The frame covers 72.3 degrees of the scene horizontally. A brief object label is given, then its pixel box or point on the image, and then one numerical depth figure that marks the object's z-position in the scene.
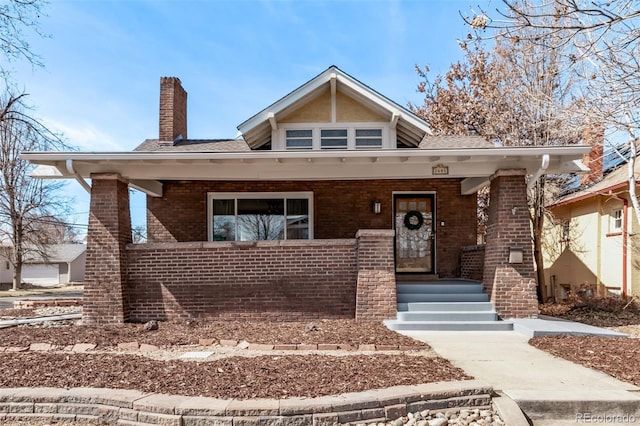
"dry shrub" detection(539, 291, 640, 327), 8.81
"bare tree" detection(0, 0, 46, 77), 11.55
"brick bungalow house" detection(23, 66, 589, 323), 7.58
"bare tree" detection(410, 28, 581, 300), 12.96
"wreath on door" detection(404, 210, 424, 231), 10.45
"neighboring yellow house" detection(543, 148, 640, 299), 11.34
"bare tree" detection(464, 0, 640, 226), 4.17
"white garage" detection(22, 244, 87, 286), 43.97
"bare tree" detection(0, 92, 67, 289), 23.87
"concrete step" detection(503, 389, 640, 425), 3.77
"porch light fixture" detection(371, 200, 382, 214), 10.20
